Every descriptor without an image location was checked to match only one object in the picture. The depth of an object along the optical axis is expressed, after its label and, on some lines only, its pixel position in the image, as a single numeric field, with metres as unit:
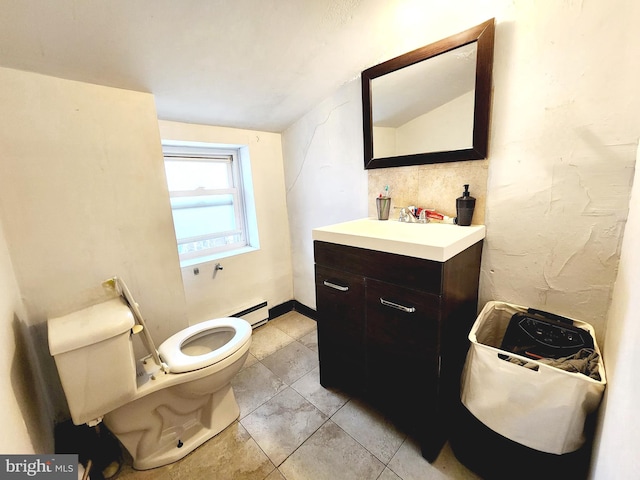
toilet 0.90
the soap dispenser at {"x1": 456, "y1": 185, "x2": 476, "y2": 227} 1.23
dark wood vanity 1.00
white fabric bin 0.81
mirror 1.15
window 1.86
